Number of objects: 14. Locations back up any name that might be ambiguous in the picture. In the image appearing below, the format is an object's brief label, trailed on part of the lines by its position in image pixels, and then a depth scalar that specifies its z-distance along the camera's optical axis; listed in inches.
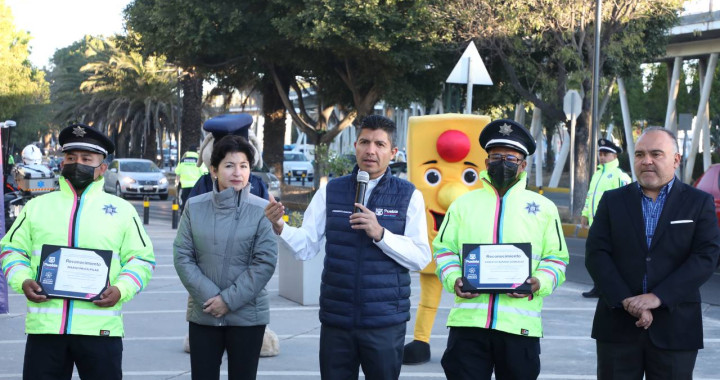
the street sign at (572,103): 826.8
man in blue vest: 199.9
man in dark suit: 195.3
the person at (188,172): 692.1
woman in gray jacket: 206.5
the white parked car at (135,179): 1257.4
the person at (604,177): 457.4
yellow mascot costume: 314.7
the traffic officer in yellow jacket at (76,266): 190.5
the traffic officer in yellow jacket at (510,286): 195.8
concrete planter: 428.8
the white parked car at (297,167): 1961.0
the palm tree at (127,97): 1908.2
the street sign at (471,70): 416.5
